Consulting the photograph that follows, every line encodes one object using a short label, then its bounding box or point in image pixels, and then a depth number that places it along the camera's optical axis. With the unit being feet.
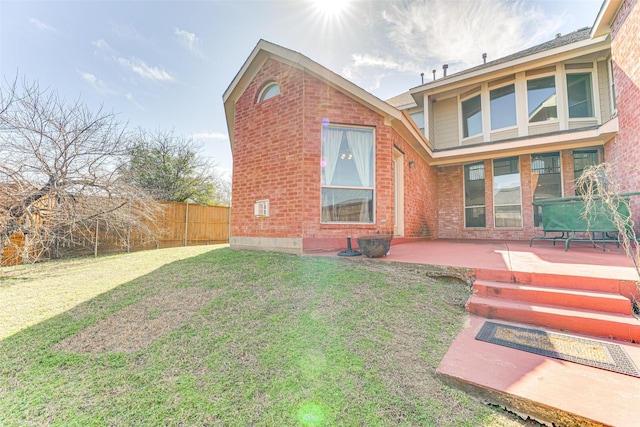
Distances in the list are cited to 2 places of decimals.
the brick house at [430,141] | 19.69
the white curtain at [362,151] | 20.65
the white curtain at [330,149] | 20.04
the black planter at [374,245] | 15.61
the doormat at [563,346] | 6.89
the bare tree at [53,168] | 21.62
